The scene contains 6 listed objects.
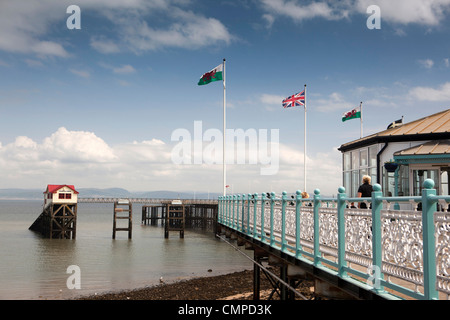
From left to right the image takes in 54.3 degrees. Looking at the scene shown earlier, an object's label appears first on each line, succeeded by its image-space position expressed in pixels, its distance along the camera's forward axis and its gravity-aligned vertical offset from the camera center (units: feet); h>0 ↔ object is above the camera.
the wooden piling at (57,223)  164.66 -13.44
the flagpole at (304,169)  84.74 +3.53
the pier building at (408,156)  43.11 +3.27
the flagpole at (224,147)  76.23 +7.26
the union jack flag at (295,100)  82.69 +16.41
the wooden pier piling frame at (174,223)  174.17 -16.62
